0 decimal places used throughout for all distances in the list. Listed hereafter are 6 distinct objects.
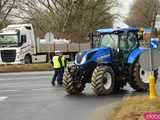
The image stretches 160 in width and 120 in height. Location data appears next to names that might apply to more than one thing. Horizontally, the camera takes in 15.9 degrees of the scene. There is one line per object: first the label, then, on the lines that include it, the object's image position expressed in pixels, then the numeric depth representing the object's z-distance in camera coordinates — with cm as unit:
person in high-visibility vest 2456
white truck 4419
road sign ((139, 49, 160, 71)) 1303
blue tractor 1964
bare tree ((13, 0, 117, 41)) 7156
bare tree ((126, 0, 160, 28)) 11712
